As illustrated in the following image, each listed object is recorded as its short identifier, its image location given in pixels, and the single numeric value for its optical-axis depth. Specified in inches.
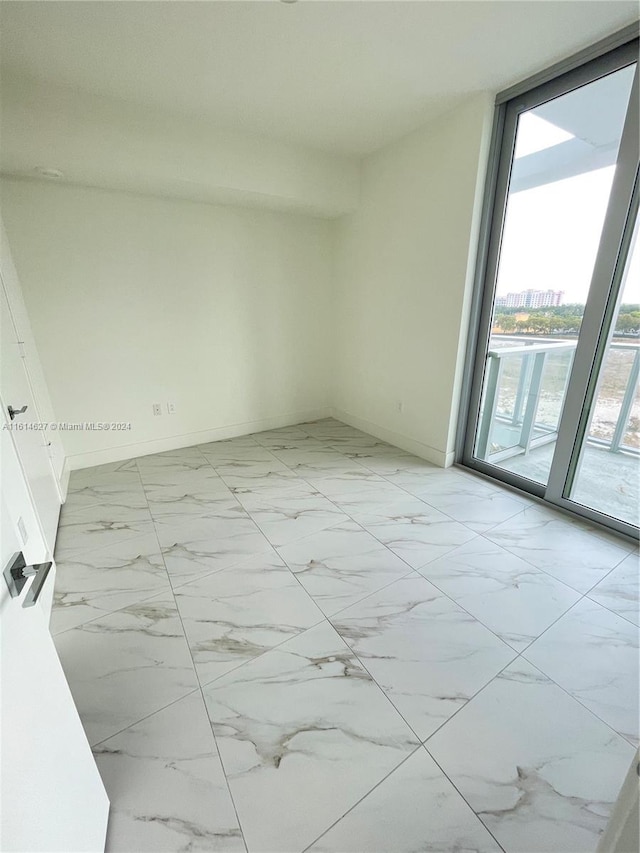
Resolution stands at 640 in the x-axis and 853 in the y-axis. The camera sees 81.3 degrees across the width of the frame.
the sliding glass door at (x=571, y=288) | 83.8
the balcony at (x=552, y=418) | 93.1
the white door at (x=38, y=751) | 25.7
